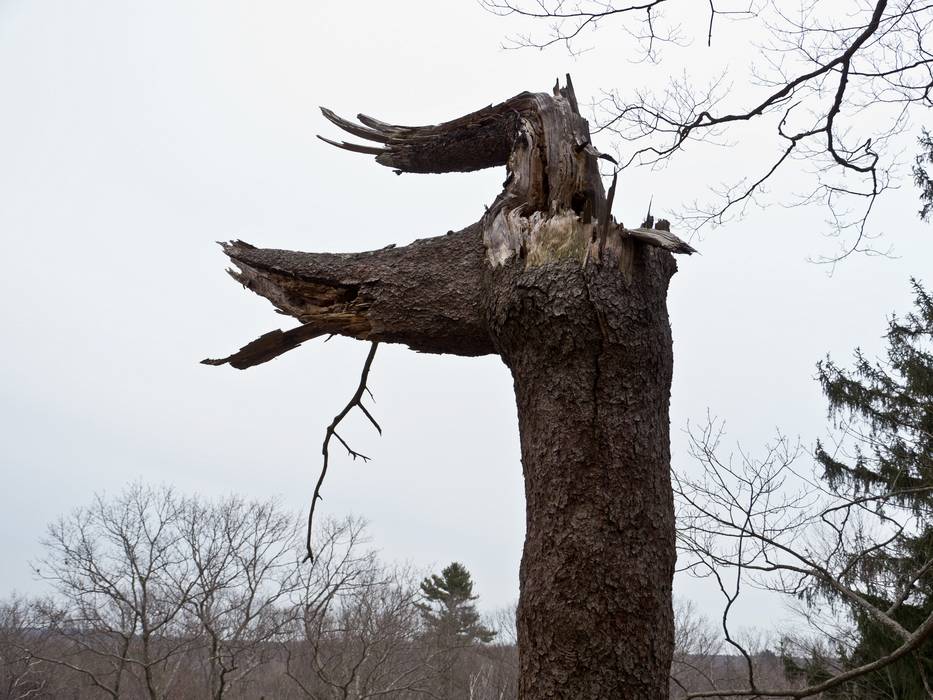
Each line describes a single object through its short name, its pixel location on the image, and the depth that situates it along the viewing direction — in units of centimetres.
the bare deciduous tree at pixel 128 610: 1673
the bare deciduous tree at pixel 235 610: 1656
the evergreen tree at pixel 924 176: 690
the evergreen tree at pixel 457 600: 3347
